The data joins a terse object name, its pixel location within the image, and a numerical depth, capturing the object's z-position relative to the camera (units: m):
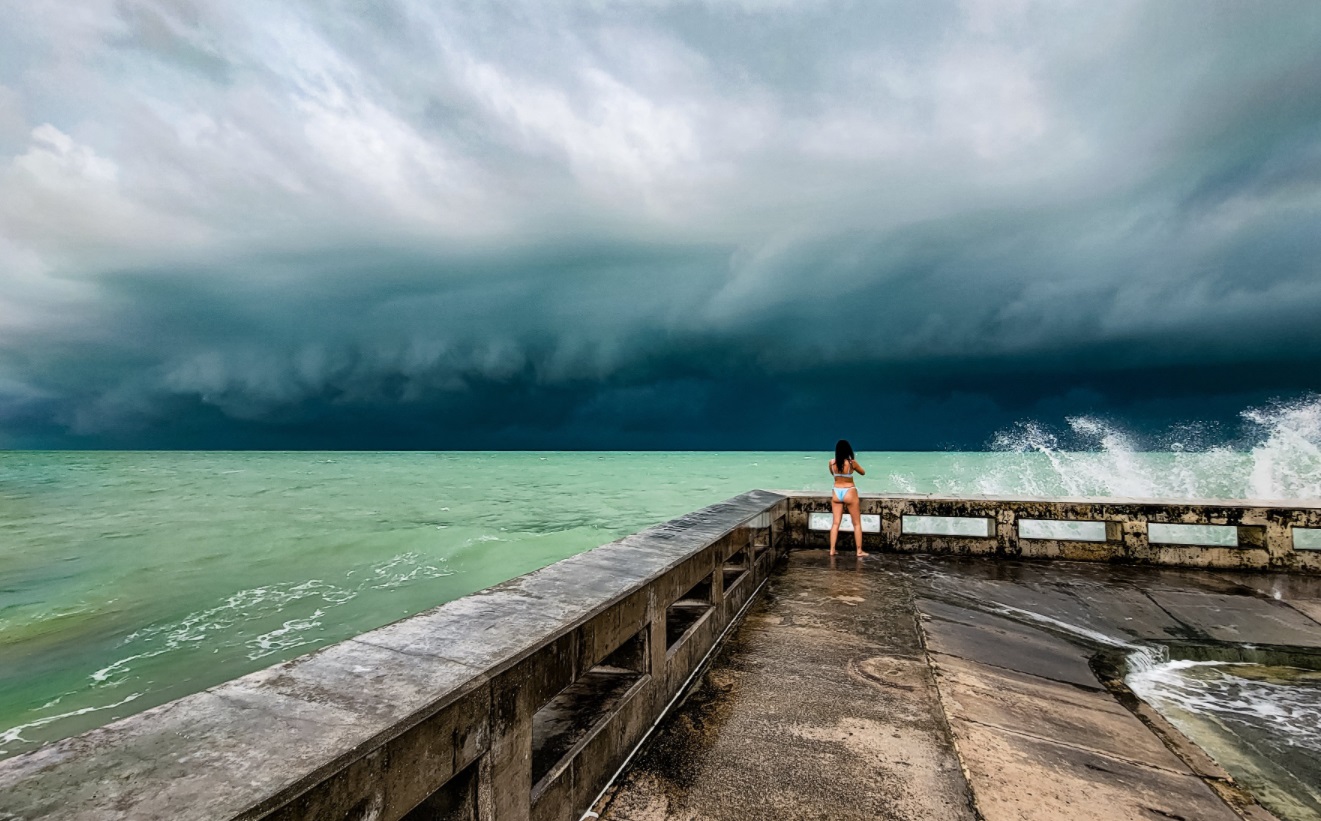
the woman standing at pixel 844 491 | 7.97
